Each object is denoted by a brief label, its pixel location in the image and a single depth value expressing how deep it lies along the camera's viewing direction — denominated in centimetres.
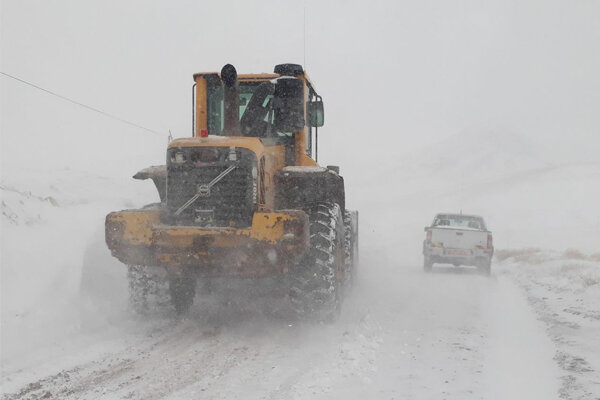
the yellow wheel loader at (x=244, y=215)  635
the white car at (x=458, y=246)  1705
